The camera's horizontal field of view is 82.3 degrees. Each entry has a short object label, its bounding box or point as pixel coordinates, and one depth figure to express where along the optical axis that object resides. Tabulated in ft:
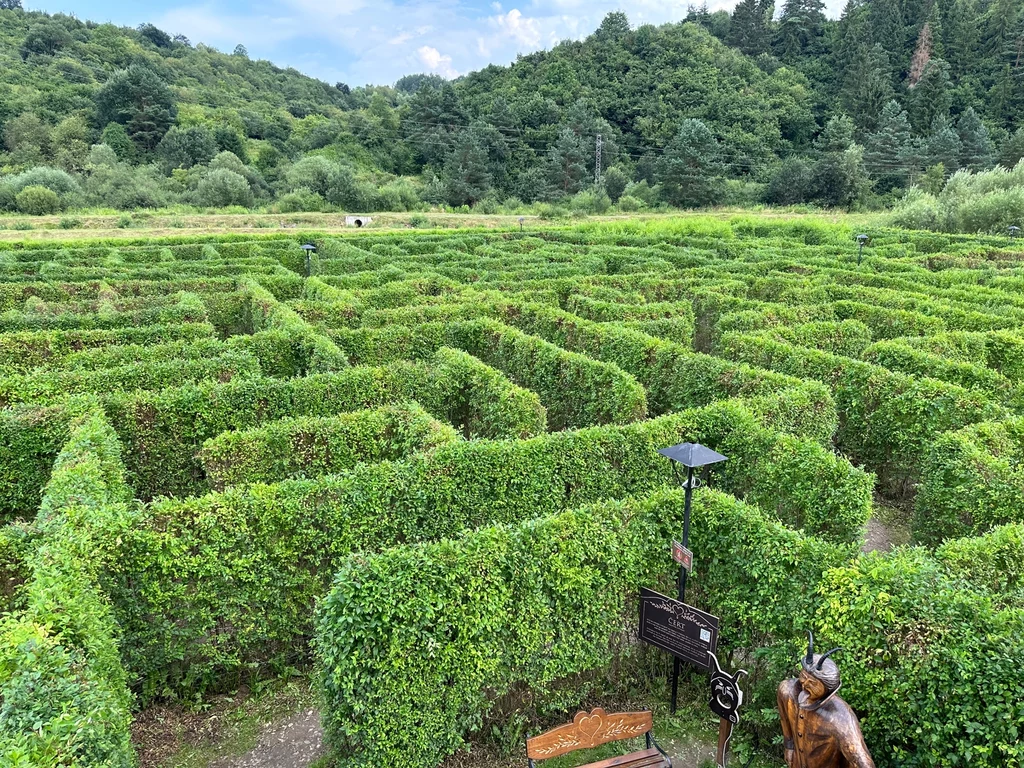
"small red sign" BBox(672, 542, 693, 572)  24.91
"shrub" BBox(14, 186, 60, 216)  182.09
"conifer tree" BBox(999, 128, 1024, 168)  233.35
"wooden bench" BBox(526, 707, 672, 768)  21.04
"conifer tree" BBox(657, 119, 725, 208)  233.35
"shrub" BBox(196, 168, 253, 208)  212.84
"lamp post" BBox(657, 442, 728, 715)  24.72
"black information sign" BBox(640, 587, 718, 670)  23.94
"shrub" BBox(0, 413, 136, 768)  16.85
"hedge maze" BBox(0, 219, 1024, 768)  20.68
